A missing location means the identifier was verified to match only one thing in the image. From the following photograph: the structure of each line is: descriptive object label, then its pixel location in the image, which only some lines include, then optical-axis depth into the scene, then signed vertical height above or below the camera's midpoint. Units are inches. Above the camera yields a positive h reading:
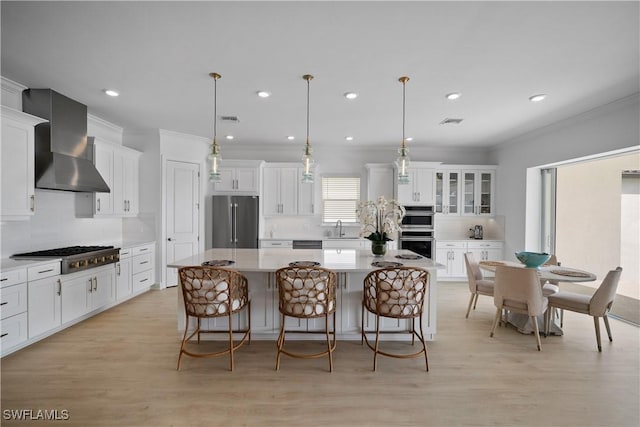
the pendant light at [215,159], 118.8 +20.9
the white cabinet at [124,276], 169.2 -39.5
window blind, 249.8 +12.2
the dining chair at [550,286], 136.6 -36.4
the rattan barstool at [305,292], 101.3 -28.2
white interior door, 207.8 -1.0
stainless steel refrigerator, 221.9 -8.9
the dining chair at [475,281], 150.1 -36.2
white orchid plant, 131.3 -4.2
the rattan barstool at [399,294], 103.1 -29.2
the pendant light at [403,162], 119.7 +20.5
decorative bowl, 135.6 -21.1
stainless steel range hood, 134.6 +32.5
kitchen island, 123.1 -41.9
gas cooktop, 131.3 -22.5
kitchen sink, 233.0 -21.3
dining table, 122.5 -26.9
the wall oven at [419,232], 230.7 -15.7
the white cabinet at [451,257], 232.8 -35.4
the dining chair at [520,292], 121.0 -33.4
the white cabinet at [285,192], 238.4 +15.0
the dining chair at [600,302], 119.3 -37.0
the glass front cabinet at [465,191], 242.2 +17.9
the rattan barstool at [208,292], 101.2 -28.4
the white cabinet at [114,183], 167.8 +16.7
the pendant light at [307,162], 124.3 +20.7
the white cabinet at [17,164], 116.6 +18.1
